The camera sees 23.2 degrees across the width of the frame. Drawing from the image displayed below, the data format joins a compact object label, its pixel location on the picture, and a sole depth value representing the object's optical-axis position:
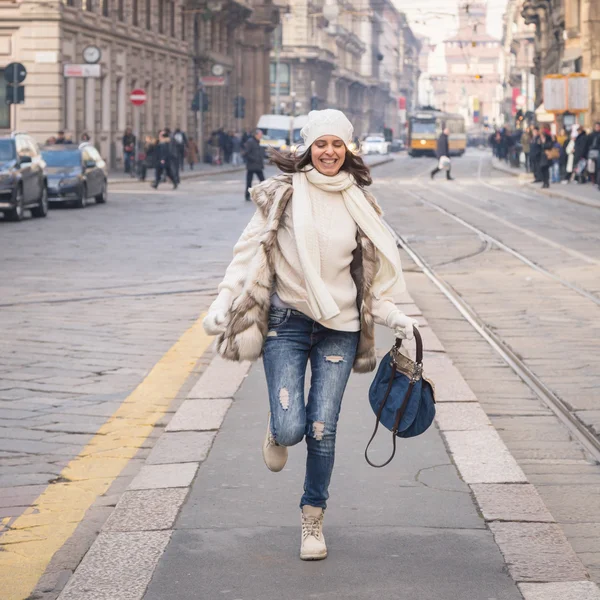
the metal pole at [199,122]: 53.06
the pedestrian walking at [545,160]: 37.81
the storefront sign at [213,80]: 56.16
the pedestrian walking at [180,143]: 47.16
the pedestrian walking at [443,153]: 45.53
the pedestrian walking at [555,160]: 39.00
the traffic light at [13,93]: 31.17
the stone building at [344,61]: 99.62
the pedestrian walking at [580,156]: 36.84
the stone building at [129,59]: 41.31
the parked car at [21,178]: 23.88
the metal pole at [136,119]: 51.19
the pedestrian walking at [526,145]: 47.80
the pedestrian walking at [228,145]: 62.19
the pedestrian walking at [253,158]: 31.08
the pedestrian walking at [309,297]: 4.72
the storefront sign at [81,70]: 37.12
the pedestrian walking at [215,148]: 60.06
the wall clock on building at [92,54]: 39.91
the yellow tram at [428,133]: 86.12
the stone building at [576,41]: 47.12
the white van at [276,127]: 68.00
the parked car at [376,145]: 95.81
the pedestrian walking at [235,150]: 62.33
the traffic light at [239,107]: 60.79
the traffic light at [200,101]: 53.06
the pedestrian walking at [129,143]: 45.62
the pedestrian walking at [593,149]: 36.03
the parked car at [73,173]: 28.16
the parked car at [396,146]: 111.60
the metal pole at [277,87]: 87.81
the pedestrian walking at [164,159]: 36.91
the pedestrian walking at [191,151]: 54.91
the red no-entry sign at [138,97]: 45.16
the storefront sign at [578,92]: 43.84
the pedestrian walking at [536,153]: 39.09
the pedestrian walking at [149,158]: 40.31
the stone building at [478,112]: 173.11
